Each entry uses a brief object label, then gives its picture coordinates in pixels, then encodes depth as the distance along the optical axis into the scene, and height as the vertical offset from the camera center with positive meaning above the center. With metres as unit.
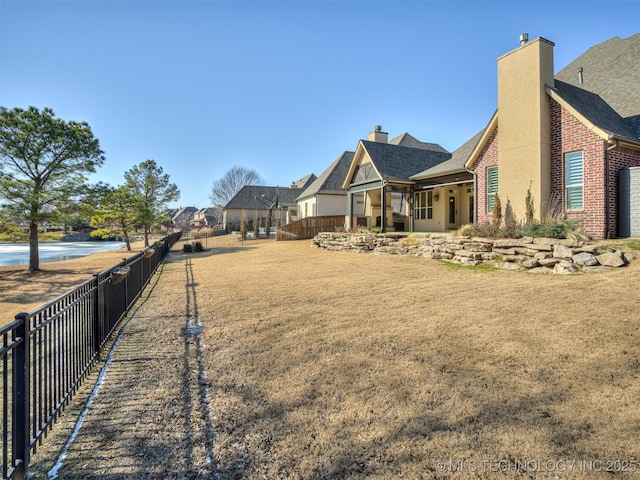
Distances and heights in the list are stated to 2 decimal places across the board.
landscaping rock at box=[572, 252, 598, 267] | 7.13 -0.55
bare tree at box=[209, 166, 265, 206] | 54.89 +9.14
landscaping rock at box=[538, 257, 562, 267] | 7.66 -0.63
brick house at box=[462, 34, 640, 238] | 9.20 +2.73
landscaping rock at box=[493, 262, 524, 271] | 8.32 -0.80
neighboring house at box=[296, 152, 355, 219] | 27.00 +3.52
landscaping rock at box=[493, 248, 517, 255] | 8.66 -0.43
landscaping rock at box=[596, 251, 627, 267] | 6.88 -0.55
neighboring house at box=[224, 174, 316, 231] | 41.16 +4.60
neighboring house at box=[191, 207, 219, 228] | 66.56 +5.11
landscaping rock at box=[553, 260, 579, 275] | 7.23 -0.75
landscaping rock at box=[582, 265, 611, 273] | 6.89 -0.75
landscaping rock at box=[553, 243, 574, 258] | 7.52 -0.39
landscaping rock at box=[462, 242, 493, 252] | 9.31 -0.34
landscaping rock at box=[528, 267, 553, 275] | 7.58 -0.84
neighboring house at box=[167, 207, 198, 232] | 88.32 +7.04
